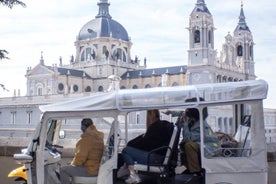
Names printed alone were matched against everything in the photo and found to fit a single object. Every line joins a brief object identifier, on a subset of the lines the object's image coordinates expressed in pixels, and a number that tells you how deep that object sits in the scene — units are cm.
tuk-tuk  661
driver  706
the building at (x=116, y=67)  7956
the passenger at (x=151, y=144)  667
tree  1091
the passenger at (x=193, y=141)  668
